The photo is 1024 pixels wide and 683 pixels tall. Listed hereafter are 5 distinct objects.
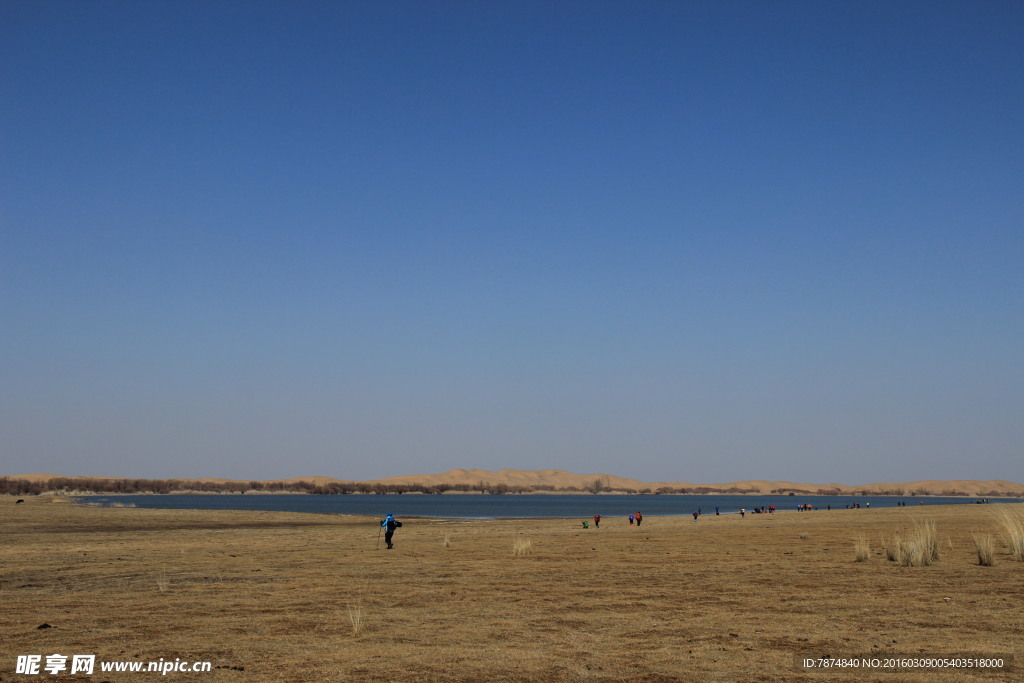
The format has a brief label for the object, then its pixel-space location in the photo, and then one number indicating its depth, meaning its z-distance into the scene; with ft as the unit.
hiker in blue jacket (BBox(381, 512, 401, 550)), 99.86
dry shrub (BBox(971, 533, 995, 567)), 63.52
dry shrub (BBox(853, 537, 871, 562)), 72.02
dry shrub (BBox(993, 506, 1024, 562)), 66.90
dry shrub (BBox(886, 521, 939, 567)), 66.12
